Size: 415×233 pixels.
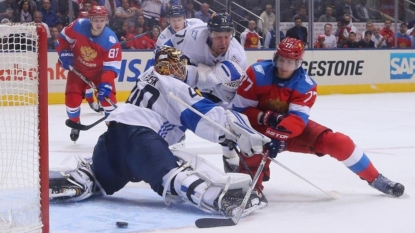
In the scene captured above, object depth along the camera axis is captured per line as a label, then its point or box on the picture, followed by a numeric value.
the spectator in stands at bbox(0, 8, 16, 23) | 15.92
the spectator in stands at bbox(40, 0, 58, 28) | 16.24
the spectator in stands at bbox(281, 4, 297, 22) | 18.80
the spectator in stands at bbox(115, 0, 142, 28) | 17.04
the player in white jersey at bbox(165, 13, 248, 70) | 7.62
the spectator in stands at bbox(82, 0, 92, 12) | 16.44
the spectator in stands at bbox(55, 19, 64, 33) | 16.26
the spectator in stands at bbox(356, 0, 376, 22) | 20.40
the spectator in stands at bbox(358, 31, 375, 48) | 19.73
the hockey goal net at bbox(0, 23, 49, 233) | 4.89
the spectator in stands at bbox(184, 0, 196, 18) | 17.85
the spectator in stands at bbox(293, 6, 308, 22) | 18.97
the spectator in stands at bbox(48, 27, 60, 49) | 16.03
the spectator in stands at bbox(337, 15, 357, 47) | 19.63
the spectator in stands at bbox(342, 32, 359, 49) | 19.55
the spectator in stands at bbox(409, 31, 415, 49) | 20.56
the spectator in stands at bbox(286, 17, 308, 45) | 18.72
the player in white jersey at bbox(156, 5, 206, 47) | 9.43
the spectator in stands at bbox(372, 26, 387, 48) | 19.97
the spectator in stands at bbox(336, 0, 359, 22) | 20.06
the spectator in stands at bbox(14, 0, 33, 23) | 15.91
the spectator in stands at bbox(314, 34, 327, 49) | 19.06
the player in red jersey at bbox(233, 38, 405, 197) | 6.47
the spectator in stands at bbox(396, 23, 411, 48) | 20.32
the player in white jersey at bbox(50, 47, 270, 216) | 5.83
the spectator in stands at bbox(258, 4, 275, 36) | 18.64
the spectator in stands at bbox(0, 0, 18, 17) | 15.94
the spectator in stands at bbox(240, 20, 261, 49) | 18.46
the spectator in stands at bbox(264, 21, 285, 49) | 18.55
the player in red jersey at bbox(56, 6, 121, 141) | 10.78
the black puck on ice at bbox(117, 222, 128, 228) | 5.43
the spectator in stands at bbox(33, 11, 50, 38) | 16.01
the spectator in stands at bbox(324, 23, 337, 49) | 19.24
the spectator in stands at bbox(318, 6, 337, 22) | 19.52
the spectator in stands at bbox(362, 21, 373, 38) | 19.92
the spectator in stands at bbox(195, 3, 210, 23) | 17.81
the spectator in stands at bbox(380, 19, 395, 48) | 20.18
